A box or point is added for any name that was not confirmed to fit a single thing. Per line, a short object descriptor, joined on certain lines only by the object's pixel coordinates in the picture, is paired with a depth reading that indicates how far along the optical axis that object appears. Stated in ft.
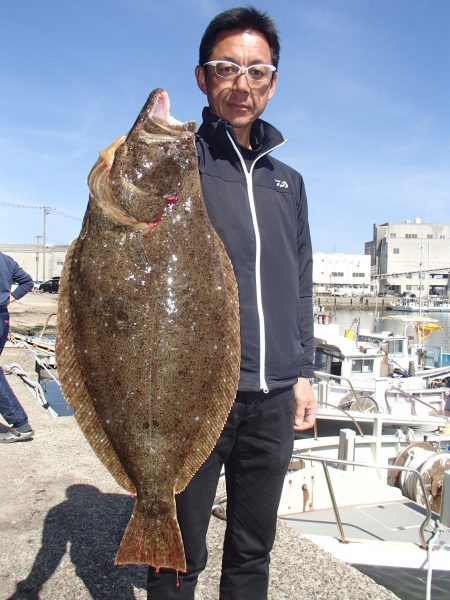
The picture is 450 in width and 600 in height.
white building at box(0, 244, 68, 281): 222.07
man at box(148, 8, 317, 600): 6.60
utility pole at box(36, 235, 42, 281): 208.25
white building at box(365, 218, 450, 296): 280.31
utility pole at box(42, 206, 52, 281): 193.83
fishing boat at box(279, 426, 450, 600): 14.64
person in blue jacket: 18.01
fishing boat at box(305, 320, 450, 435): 38.50
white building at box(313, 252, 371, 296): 273.75
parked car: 170.60
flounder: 5.92
